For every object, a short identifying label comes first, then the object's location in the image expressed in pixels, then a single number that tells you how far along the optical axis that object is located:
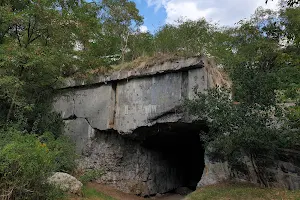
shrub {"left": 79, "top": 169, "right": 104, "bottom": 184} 9.20
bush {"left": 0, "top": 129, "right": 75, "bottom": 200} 5.79
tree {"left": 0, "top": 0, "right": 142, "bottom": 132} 8.40
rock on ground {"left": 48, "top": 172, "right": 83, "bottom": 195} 7.32
